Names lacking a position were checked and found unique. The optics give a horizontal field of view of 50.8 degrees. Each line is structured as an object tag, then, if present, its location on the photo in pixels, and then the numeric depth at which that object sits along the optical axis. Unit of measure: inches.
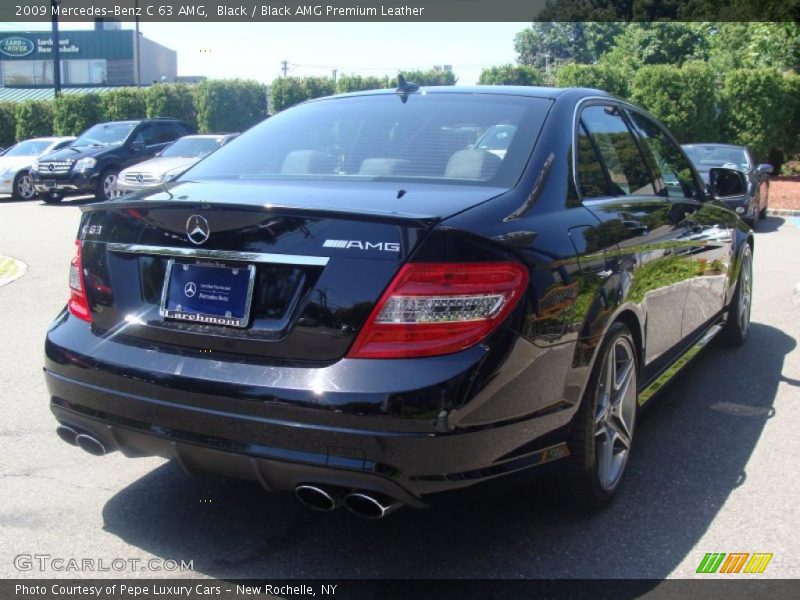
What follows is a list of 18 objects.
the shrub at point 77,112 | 1280.8
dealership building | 2689.5
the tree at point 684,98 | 974.4
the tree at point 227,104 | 1215.6
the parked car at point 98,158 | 759.7
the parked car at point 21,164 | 825.5
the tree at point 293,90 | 1232.8
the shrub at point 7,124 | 1373.0
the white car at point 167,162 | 640.4
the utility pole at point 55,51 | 1413.6
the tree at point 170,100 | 1243.8
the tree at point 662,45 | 1715.1
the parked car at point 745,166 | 568.4
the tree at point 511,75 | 1162.6
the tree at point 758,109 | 976.3
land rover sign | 2674.7
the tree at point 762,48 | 1117.1
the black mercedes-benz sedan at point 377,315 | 104.8
